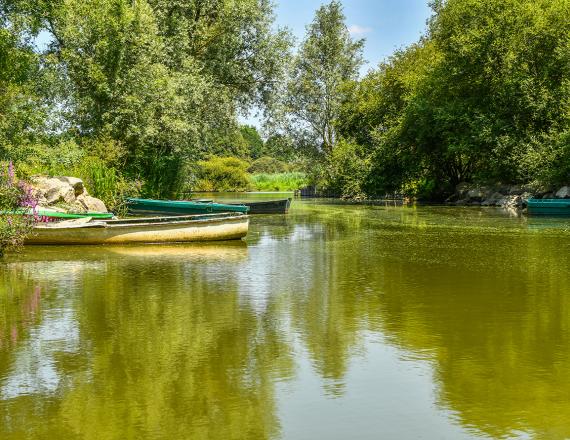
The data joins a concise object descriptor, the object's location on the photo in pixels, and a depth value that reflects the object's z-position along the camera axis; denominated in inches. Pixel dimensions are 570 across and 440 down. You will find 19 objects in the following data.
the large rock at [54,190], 738.8
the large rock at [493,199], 1614.2
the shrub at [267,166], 4835.1
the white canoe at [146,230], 649.0
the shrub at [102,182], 896.6
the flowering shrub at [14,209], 575.2
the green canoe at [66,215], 662.2
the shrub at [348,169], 2066.9
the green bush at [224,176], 3356.3
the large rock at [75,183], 783.1
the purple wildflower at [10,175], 586.6
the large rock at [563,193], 1364.7
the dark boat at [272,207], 1284.4
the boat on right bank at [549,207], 1218.9
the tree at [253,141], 6071.4
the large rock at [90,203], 800.2
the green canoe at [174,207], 855.1
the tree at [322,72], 2384.4
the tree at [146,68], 1021.8
